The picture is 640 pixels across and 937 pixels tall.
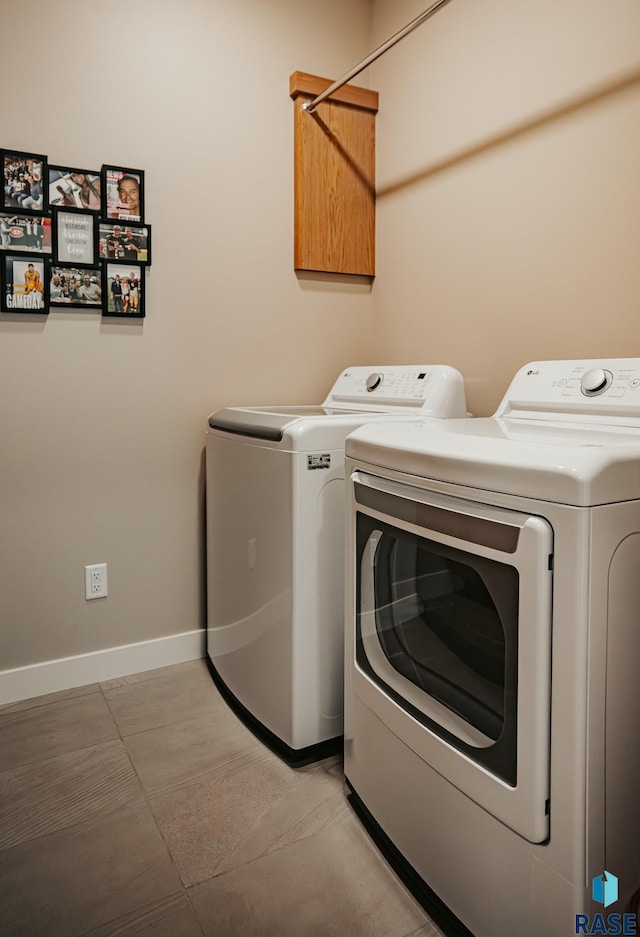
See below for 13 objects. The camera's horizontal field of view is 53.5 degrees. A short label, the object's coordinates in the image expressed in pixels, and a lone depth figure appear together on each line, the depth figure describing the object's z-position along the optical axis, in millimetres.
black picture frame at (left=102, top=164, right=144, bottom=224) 2008
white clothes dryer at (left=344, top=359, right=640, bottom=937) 886
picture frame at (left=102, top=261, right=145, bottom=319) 2041
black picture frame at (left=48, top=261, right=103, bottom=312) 1967
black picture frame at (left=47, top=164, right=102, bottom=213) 1938
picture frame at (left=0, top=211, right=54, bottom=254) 1889
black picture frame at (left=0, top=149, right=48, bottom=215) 1870
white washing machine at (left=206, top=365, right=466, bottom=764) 1591
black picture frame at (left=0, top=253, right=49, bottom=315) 1894
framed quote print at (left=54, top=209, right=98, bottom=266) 1956
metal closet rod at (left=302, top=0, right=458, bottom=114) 1672
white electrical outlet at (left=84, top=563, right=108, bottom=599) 2100
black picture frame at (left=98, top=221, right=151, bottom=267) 2021
